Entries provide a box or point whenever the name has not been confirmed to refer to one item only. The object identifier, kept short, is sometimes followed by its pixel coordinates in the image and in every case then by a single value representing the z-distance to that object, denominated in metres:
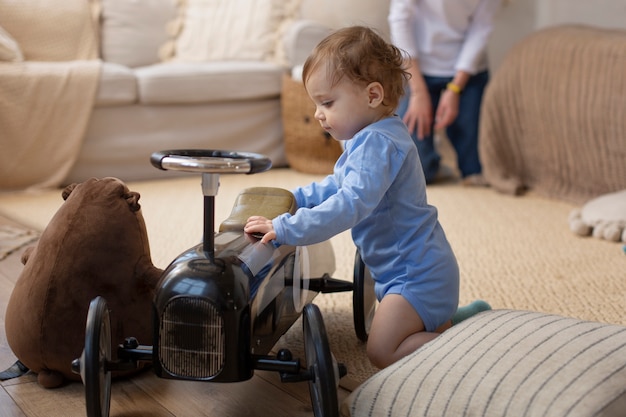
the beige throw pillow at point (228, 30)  3.33
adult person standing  2.79
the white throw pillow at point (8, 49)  2.75
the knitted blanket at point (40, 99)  2.74
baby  1.18
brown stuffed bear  1.22
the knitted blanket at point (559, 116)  2.46
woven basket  3.10
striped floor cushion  0.99
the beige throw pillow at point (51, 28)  2.93
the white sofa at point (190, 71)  2.94
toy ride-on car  1.04
